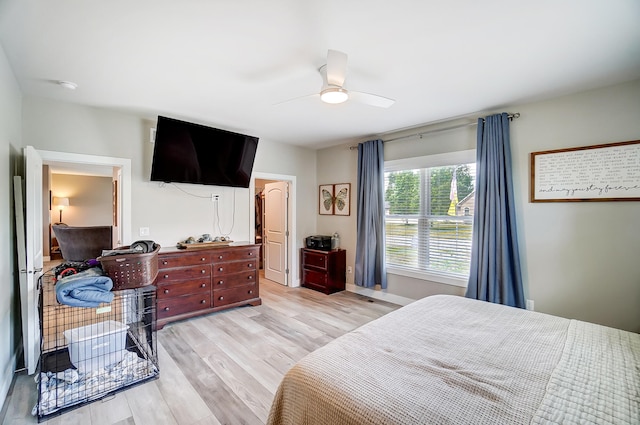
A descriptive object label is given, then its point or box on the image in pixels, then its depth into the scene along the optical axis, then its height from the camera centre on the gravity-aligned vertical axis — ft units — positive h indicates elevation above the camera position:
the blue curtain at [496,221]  10.16 -0.40
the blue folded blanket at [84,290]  5.99 -1.72
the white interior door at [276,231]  17.28 -1.34
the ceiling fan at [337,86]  6.34 +3.04
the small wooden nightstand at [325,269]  15.61 -3.36
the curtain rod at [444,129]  10.36 +3.46
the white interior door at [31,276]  7.81 -1.84
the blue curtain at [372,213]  14.14 -0.17
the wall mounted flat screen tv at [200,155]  11.19 +2.38
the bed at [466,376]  3.34 -2.35
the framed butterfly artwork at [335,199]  16.19 +0.65
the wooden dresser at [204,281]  11.08 -3.01
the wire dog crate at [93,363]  6.80 -4.32
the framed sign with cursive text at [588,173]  8.41 +1.16
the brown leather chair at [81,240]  17.19 -1.87
